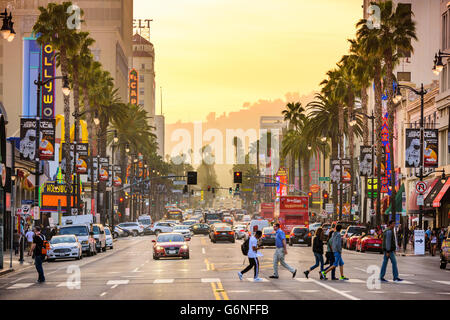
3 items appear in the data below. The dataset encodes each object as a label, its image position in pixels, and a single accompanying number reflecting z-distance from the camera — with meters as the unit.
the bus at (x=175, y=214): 155.50
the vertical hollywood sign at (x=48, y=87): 109.56
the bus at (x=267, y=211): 130.38
